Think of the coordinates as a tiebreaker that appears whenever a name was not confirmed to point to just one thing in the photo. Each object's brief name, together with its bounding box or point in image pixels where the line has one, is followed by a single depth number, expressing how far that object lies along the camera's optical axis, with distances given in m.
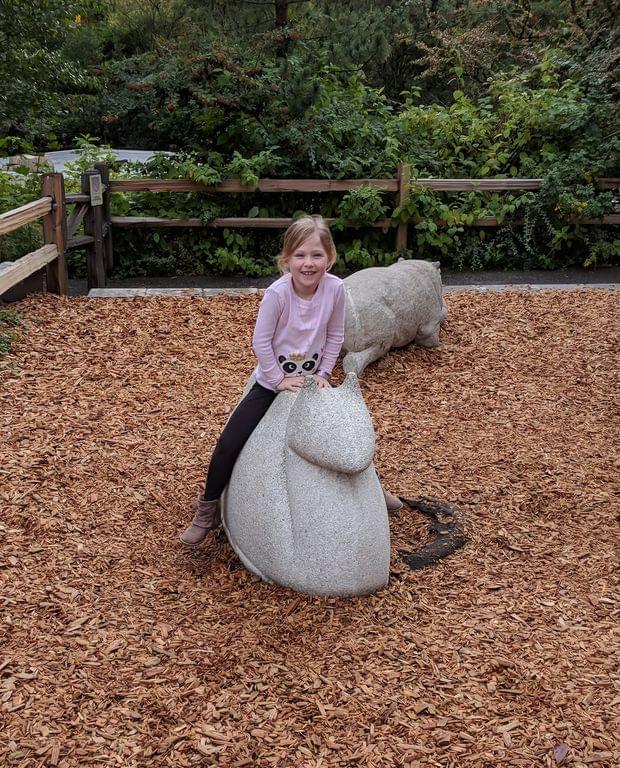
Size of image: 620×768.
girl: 3.65
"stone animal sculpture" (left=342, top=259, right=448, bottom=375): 6.38
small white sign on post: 8.87
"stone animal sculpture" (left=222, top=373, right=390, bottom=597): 3.44
